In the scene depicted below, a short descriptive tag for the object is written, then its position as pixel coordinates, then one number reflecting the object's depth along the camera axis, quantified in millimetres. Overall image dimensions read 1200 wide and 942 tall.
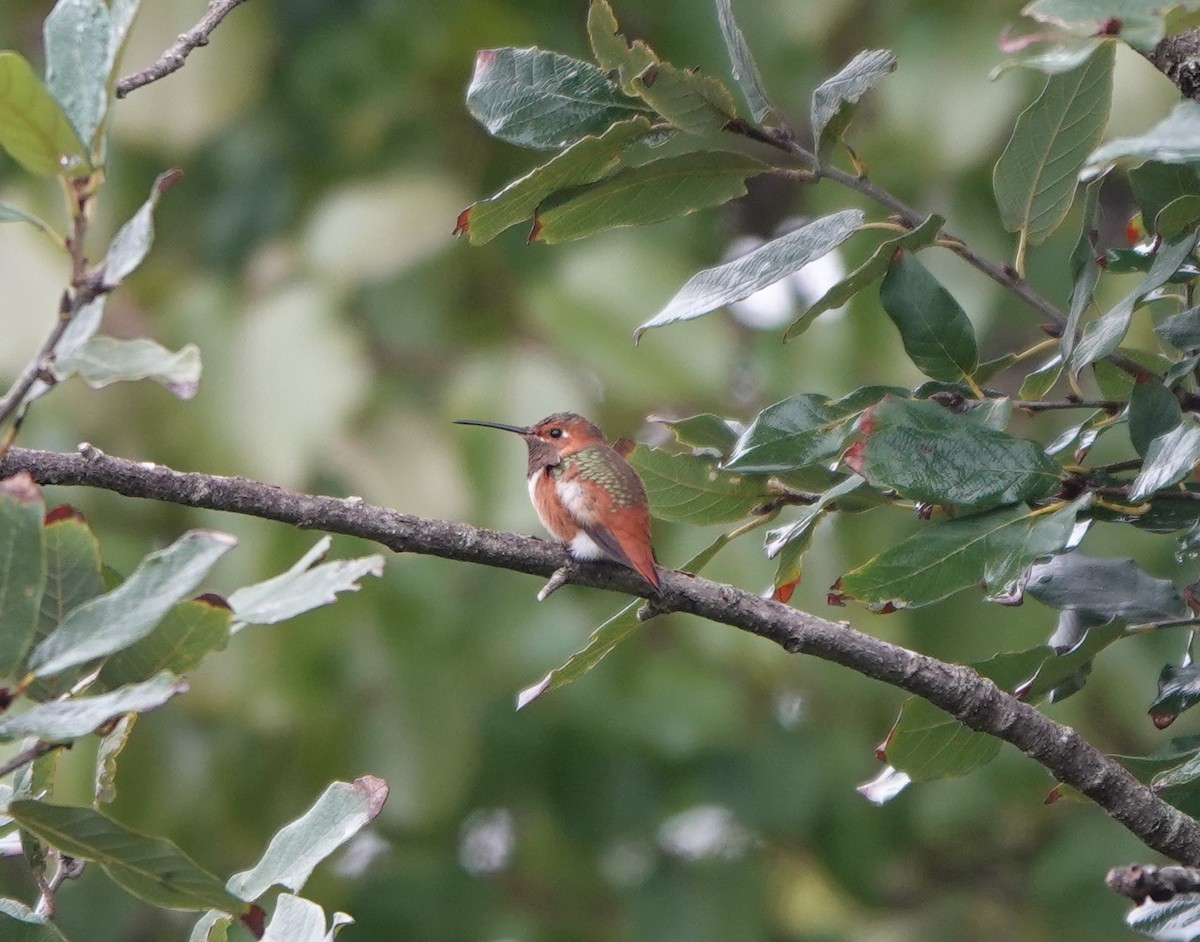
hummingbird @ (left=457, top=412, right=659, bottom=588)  5564
